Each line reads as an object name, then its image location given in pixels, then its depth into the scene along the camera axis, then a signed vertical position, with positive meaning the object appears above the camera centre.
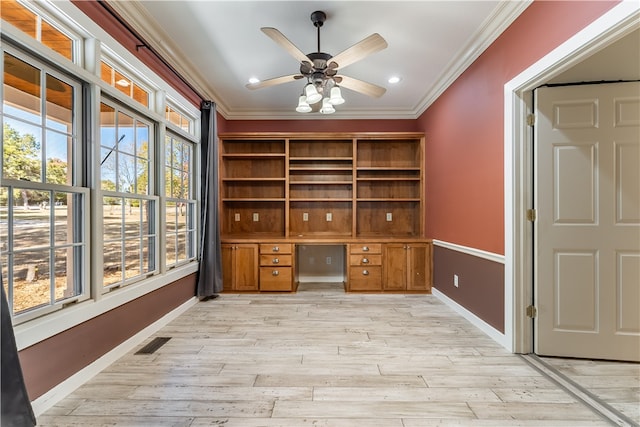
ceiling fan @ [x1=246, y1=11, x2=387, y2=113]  2.14 +1.24
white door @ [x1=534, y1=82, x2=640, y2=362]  2.14 -0.05
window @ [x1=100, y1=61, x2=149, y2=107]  2.28 +1.12
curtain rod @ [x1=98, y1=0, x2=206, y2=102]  2.09 +1.51
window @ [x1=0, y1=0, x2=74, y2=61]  1.57 +1.12
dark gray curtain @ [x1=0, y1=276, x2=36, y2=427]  1.27 -0.76
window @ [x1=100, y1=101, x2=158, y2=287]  2.28 +0.17
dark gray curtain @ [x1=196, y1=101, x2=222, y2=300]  3.67 +0.03
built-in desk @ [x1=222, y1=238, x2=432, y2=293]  4.06 -0.69
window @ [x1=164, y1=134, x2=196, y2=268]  3.17 +0.15
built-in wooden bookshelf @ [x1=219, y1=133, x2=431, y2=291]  4.60 +0.45
